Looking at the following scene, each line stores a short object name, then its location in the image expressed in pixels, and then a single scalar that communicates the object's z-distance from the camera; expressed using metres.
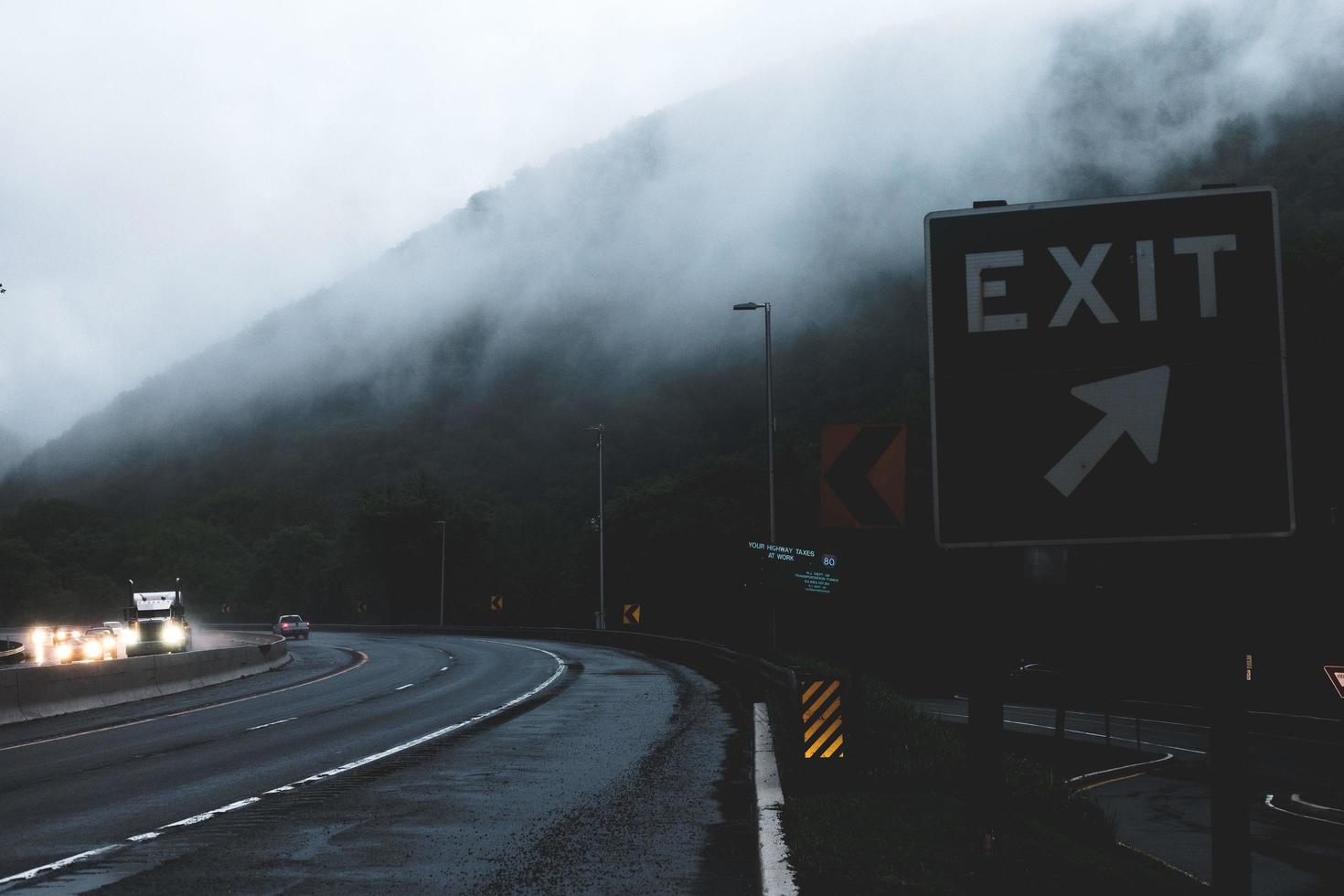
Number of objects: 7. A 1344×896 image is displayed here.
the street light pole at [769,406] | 39.50
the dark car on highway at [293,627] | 79.69
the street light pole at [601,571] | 68.69
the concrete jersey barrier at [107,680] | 23.28
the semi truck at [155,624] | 54.12
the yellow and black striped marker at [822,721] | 12.51
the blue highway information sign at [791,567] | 24.28
